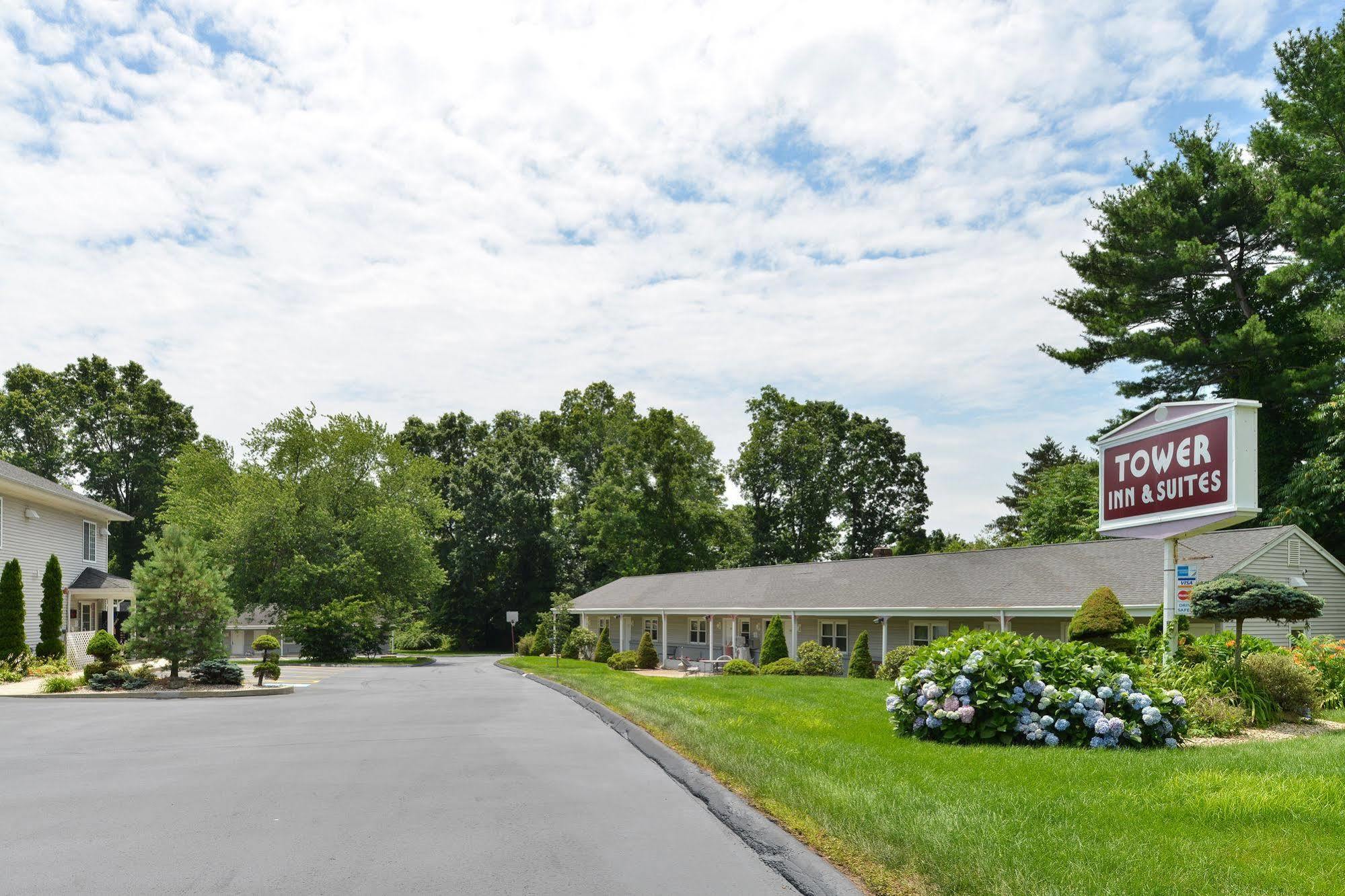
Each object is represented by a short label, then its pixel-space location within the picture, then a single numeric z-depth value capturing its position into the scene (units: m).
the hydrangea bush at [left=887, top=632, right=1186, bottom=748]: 9.94
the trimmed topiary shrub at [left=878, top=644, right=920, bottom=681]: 26.67
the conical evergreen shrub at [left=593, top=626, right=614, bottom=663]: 44.91
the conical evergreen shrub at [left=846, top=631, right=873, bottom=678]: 29.72
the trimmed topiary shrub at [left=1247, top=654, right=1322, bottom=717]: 11.83
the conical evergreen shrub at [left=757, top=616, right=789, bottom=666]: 33.81
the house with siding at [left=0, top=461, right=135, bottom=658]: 29.78
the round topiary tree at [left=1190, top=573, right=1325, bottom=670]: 11.80
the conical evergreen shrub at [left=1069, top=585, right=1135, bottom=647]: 19.38
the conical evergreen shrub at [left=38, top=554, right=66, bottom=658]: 29.64
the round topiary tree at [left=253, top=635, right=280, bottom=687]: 25.62
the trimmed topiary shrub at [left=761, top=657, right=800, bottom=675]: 31.62
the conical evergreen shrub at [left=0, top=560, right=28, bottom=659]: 27.14
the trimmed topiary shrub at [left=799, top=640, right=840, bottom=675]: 31.84
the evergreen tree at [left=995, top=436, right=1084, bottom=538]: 79.62
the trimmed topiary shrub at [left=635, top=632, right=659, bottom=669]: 40.28
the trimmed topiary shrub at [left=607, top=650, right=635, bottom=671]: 40.44
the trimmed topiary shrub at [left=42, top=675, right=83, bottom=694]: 22.41
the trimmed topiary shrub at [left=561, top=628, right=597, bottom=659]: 49.88
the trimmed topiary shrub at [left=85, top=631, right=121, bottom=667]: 26.37
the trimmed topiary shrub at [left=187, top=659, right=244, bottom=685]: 24.33
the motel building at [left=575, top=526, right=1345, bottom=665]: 24.45
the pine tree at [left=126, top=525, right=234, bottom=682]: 23.89
